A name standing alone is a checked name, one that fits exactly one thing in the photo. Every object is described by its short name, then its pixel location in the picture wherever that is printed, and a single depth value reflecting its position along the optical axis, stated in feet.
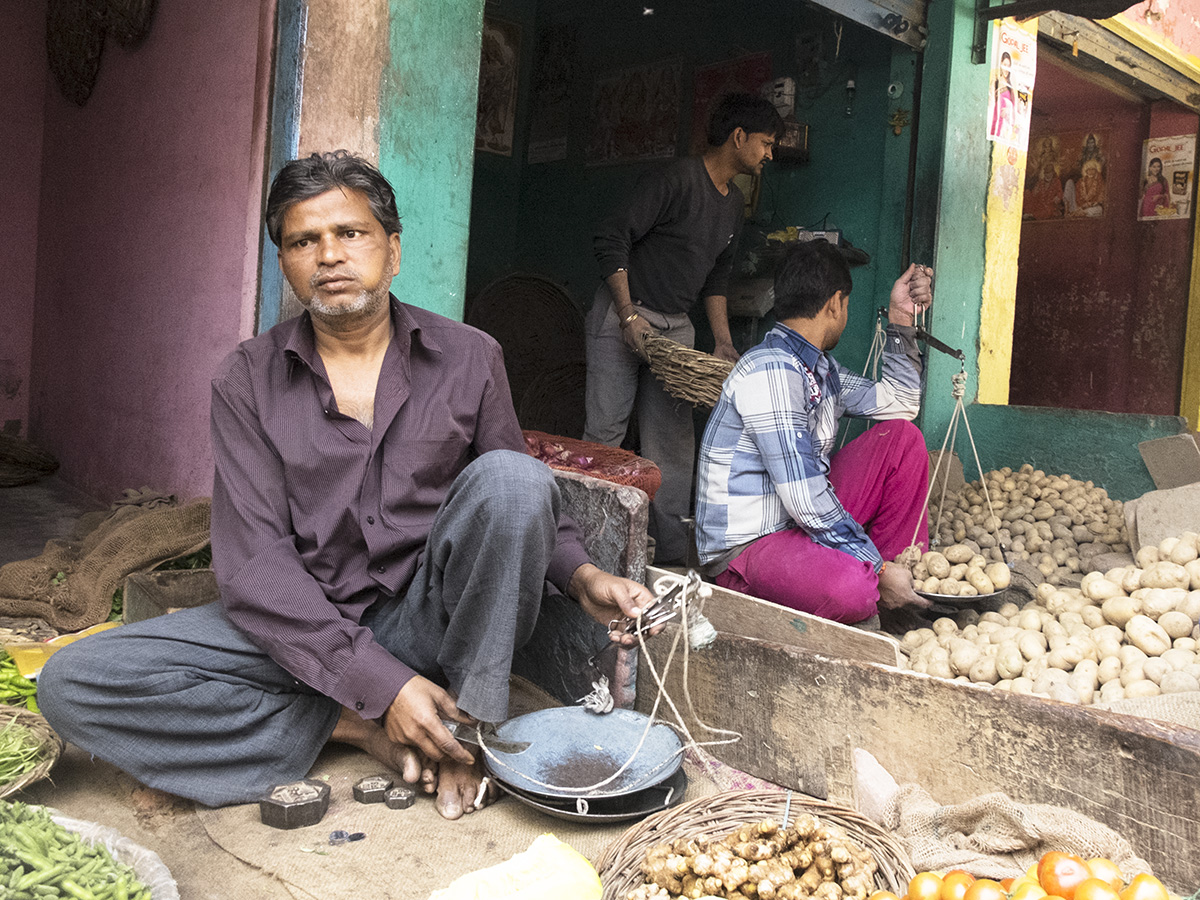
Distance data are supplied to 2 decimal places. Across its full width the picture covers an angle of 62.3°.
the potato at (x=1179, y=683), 7.66
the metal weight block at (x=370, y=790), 6.68
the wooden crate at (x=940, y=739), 5.58
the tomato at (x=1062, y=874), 4.75
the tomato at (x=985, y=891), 4.63
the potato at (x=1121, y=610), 9.34
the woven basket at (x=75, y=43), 14.82
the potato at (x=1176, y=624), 8.86
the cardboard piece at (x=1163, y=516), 12.60
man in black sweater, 13.67
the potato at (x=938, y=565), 10.93
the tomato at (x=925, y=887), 4.86
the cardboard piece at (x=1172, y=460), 14.74
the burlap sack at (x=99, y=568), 9.93
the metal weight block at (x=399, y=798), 6.63
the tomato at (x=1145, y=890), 4.53
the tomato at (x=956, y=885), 4.80
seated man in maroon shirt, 6.36
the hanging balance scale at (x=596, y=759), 6.32
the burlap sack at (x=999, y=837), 5.36
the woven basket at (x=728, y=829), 5.32
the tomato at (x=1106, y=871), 4.82
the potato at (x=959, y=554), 11.18
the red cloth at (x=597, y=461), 10.91
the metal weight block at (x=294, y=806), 6.33
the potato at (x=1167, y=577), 9.73
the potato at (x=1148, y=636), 8.70
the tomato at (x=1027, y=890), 4.63
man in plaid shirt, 9.43
